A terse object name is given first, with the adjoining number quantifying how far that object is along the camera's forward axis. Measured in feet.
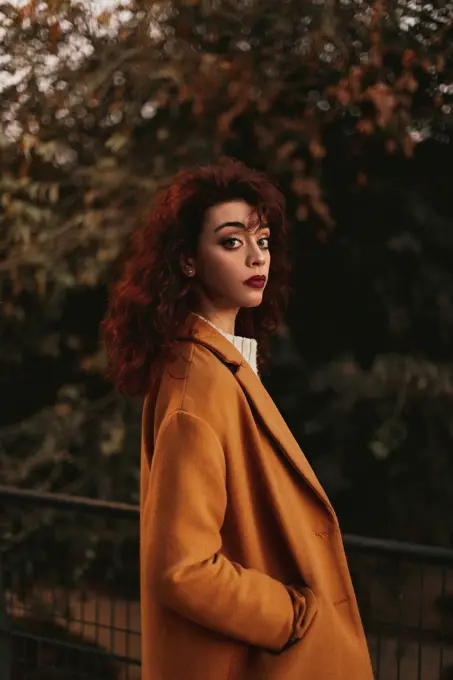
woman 10.04
